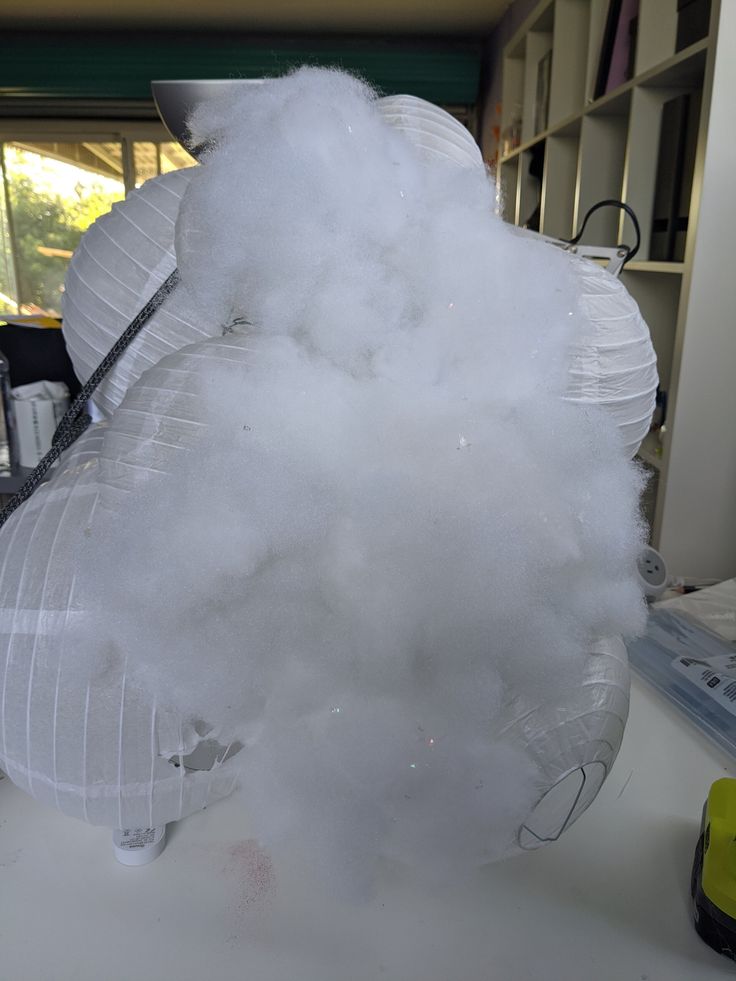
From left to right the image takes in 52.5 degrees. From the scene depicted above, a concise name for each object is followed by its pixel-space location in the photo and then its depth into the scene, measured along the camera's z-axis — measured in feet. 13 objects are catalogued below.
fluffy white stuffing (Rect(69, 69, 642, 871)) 1.30
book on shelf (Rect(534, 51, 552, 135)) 7.88
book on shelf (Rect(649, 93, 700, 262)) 4.71
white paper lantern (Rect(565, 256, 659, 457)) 1.61
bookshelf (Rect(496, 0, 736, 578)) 4.00
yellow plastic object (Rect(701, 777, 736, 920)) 1.62
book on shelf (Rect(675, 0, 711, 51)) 4.60
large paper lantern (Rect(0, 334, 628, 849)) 1.42
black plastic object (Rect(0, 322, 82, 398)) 4.11
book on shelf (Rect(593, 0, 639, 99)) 5.75
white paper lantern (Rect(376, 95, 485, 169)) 1.64
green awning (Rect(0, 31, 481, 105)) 11.64
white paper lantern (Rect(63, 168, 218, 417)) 1.83
